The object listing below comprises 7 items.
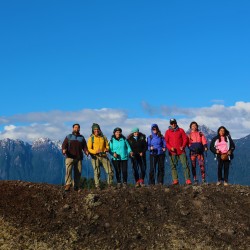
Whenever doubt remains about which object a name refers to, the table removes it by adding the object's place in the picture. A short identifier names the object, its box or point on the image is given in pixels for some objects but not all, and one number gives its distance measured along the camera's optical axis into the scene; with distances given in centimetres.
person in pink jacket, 2177
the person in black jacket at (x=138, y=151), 2152
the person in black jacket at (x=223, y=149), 2105
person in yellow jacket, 2011
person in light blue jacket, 2069
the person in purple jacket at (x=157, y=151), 2152
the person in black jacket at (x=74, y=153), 1944
